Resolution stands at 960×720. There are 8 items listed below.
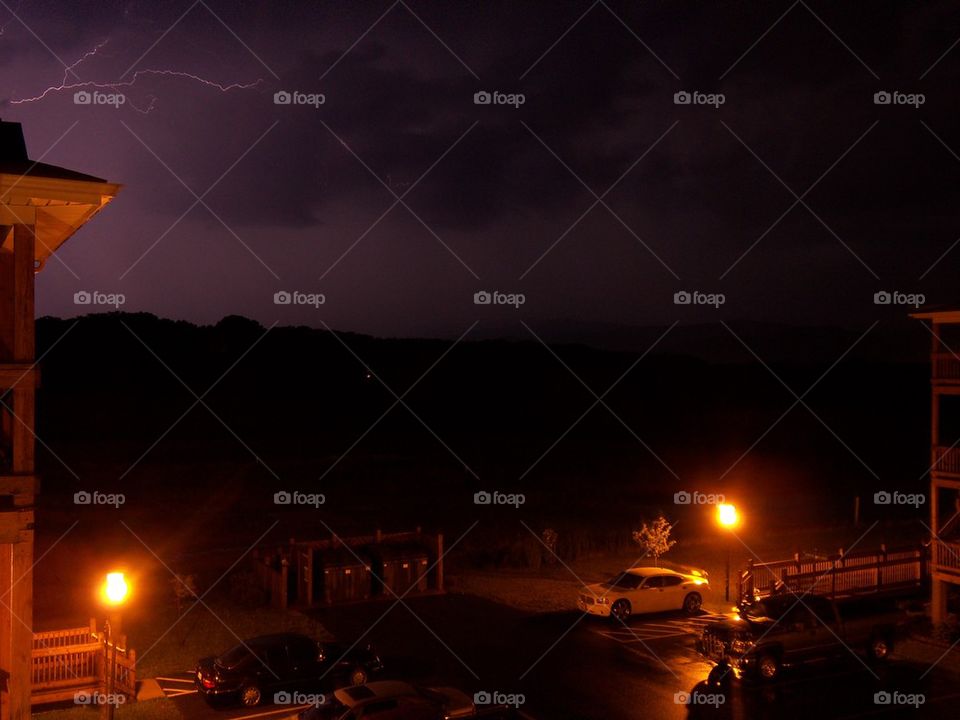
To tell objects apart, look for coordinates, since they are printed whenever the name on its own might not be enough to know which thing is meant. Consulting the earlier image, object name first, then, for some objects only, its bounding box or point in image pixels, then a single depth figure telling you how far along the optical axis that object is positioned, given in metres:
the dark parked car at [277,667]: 14.16
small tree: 23.84
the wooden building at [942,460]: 18.24
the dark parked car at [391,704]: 11.75
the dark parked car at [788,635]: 15.23
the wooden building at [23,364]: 8.92
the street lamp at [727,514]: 20.75
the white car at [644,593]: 19.14
